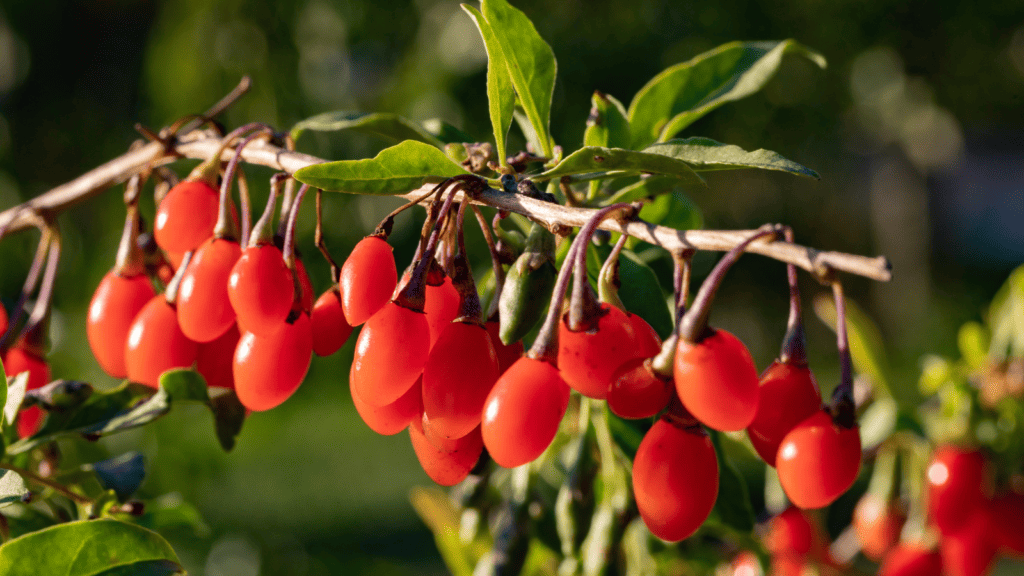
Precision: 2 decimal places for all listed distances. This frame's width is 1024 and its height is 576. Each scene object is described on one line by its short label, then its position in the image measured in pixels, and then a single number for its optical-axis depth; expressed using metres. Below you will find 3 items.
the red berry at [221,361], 1.00
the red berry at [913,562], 1.23
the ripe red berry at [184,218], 0.99
